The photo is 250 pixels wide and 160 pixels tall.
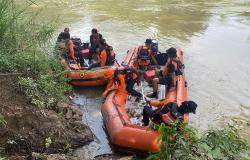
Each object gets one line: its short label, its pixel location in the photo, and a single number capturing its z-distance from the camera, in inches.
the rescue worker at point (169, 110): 234.8
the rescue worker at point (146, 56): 381.7
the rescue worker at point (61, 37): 413.4
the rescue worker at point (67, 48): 389.6
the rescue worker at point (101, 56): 373.7
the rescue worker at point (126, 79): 311.7
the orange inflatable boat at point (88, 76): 358.0
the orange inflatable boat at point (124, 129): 244.1
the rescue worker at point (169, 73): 328.2
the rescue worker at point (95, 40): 405.1
